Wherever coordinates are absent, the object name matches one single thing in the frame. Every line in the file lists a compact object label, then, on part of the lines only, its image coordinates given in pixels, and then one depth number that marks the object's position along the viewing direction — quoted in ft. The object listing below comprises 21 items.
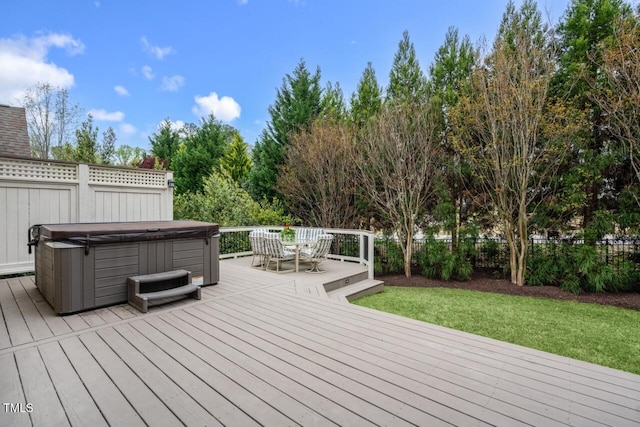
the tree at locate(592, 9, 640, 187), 18.24
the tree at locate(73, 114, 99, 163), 42.91
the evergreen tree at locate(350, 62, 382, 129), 31.35
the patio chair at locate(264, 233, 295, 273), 19.74
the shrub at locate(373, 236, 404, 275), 28.09
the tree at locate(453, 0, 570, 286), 21.42
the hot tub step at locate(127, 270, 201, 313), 12.09
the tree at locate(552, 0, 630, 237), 21.12
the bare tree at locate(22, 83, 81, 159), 51.98
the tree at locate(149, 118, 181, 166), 63.62
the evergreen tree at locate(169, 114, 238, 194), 51.34
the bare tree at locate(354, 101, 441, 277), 26.08
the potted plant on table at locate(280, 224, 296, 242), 21.40
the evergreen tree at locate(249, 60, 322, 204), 36.01
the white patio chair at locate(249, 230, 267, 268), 20.35
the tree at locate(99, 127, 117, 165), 53.16
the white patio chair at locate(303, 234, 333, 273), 20.33
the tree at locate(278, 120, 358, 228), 29.32
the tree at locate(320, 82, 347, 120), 34.35
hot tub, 11.20
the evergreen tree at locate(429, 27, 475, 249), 26.12
